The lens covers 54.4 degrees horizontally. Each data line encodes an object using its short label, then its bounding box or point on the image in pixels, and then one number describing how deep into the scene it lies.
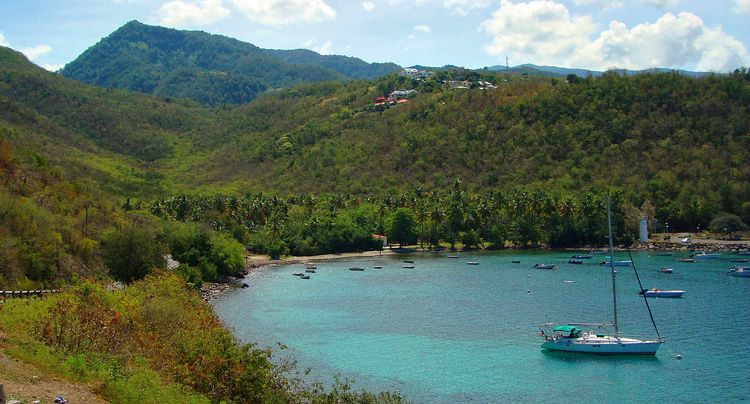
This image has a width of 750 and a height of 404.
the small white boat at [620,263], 111.74
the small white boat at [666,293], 81.75
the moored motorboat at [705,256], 116.12
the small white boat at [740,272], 96.44
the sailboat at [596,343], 56.94
